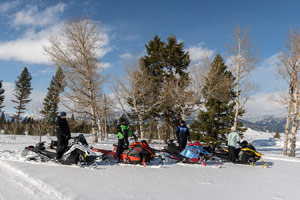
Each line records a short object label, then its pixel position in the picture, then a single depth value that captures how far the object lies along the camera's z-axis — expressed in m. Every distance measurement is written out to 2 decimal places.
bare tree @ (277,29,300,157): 14.98
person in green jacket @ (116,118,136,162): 6.71
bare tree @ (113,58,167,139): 17.05
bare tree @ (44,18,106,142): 15.69
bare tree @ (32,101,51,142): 18.42
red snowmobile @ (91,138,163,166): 6.41
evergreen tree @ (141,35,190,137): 18.95
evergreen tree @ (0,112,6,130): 58.92
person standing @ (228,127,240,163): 7.73
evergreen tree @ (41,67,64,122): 34.12
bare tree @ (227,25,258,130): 17.27
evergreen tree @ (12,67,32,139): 36.75
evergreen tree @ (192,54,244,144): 17.33
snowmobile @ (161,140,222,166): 7.02
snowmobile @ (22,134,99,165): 5.73
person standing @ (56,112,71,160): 5.88
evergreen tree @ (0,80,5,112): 35.28
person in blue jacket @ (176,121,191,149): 8.31
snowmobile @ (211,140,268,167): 7.61
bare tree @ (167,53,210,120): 16.39
